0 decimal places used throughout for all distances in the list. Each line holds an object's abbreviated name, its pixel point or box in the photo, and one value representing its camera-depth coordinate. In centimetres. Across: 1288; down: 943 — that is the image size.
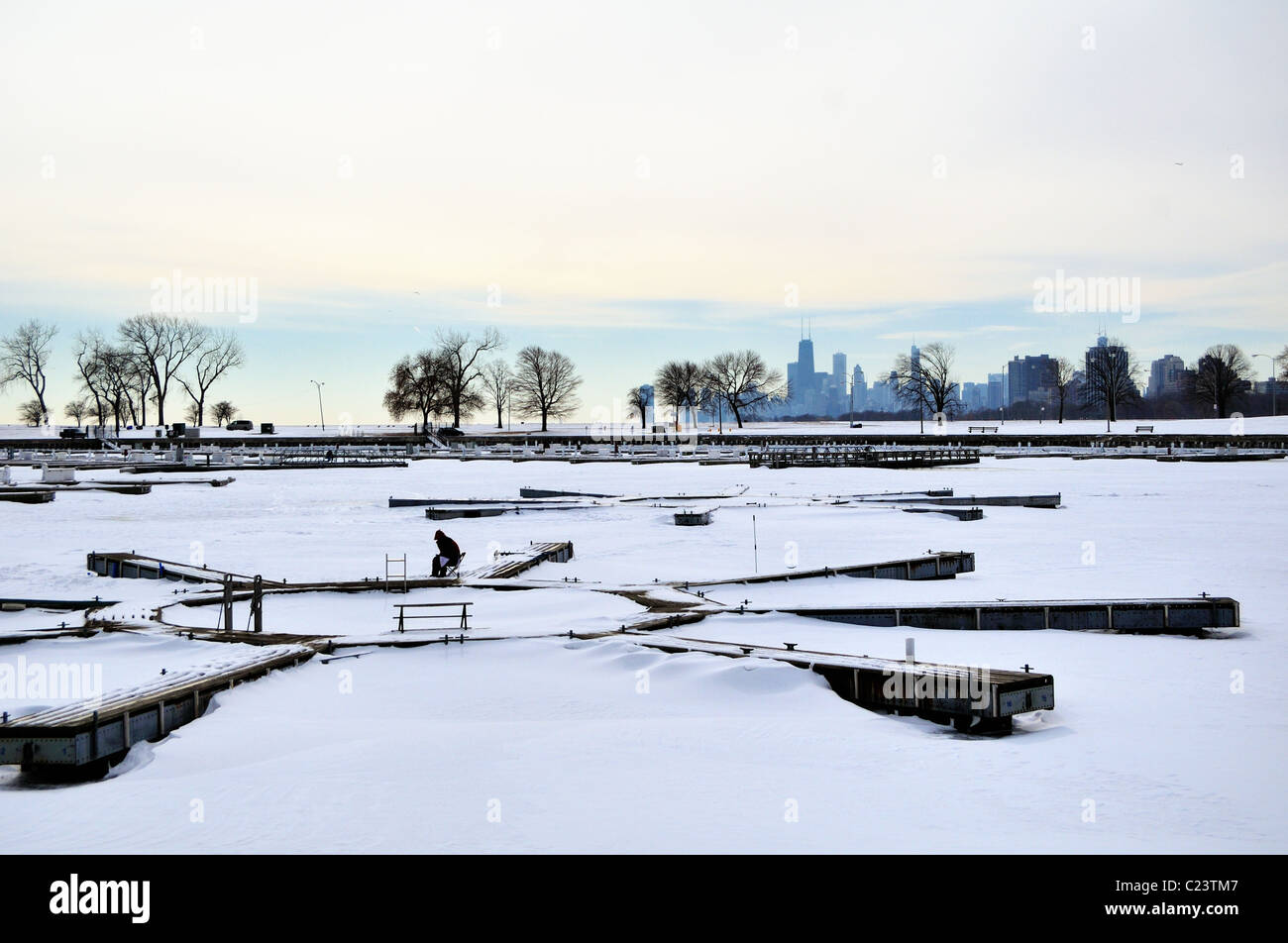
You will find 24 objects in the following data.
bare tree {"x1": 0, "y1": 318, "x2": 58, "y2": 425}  11069
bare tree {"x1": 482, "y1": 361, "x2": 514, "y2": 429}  13325
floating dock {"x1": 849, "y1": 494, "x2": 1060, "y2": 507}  3484
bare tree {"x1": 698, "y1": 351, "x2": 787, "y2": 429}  13650
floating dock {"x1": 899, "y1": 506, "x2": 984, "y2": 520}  3191
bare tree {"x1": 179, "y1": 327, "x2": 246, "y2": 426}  11544
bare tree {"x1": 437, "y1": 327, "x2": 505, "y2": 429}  12456
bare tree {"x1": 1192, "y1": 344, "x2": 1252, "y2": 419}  11638
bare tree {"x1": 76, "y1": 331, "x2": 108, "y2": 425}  11712
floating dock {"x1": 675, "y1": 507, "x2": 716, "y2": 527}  3006
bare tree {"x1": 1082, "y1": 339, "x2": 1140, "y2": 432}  11834
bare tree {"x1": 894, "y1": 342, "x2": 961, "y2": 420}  12513
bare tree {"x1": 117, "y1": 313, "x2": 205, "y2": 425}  11119
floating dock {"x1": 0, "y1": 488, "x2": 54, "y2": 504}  3859
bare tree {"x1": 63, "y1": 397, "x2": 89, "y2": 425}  14050
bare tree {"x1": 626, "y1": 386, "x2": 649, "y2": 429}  14662
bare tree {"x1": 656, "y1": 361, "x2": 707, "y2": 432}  13938
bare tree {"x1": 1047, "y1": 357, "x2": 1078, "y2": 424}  13000
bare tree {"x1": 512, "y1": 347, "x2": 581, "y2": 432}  13200
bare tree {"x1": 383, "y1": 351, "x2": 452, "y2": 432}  12181
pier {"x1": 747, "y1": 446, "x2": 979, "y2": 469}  6031
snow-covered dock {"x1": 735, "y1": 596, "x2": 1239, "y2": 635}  1672
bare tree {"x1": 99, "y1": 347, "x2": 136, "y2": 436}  11356
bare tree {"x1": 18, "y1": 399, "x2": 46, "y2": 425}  13620
